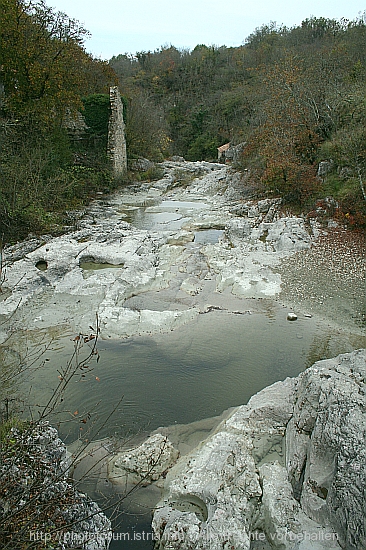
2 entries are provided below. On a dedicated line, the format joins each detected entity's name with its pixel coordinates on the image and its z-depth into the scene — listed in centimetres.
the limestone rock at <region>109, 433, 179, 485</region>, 384
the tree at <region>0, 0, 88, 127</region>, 1159
